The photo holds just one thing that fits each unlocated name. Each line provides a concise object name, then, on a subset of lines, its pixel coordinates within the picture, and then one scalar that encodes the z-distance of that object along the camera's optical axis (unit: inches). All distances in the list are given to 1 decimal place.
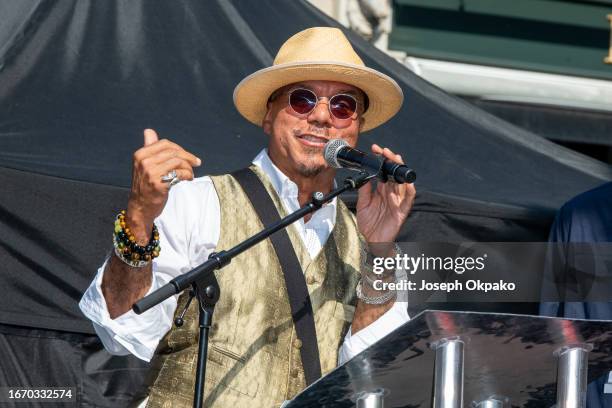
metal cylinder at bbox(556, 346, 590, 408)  212.8
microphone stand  235.0
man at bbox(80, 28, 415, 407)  262.7
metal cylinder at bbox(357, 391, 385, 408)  216.4
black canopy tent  331.9
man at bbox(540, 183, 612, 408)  305.1
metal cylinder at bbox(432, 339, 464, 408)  207.8
